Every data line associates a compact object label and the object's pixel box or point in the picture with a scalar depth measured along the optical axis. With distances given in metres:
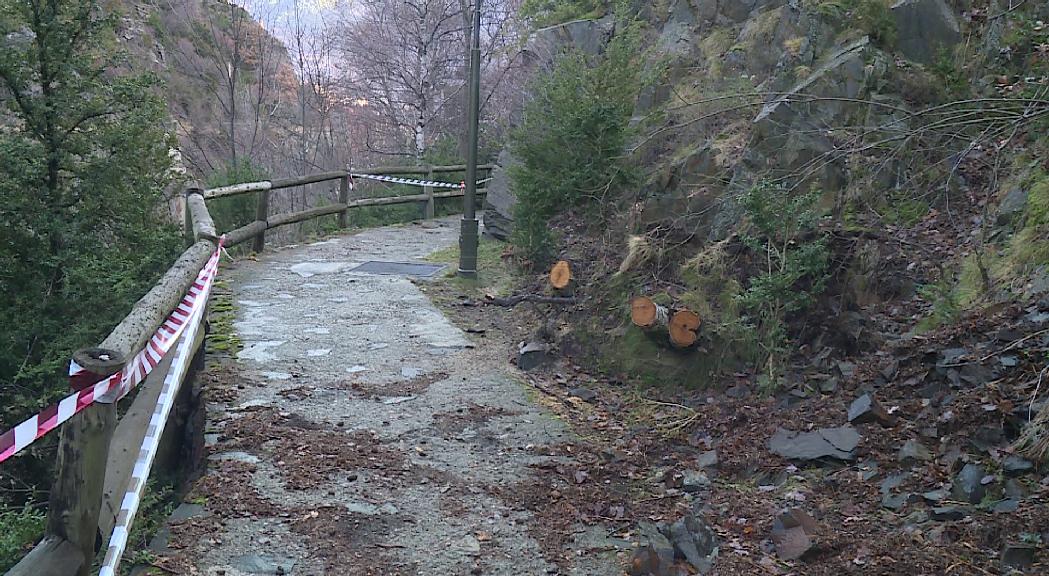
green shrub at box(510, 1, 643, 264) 9.27
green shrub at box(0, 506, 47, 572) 3.52
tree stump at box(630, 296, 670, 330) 6.51
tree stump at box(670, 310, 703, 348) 6.50
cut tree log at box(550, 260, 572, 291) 8.26
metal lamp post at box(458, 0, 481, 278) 9.93
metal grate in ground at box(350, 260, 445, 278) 11.00
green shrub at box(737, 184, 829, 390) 5.95
